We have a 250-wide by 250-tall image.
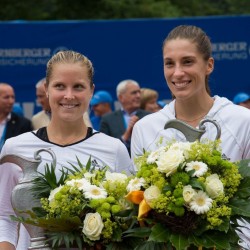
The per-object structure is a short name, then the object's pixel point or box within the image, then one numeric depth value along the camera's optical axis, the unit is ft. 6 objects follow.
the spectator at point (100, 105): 46.16
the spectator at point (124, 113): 41.23
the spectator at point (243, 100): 44.45
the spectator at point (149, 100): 44.11
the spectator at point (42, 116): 38.55
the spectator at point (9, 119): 39.47
